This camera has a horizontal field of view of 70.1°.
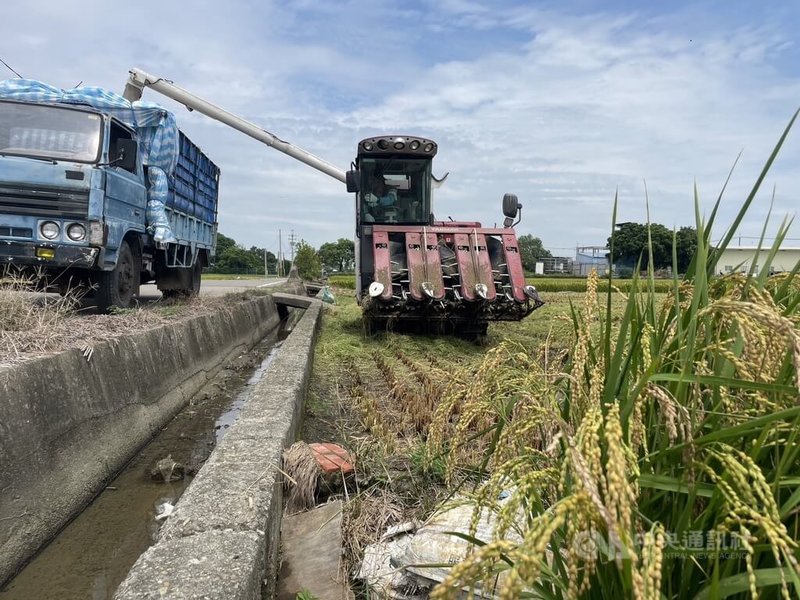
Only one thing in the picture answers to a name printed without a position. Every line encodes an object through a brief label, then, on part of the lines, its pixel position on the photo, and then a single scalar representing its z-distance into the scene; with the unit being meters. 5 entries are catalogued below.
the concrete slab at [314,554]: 2.17
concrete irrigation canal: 2.00
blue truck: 6.07
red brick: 2.77
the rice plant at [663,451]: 0.97
